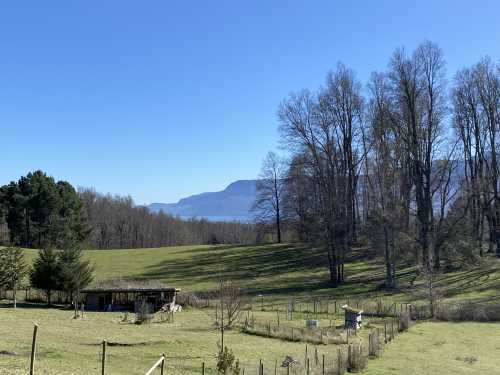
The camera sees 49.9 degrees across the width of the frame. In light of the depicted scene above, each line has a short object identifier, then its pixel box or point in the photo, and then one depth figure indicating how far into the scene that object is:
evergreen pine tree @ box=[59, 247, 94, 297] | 48.75
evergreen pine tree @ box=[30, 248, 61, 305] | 48.78
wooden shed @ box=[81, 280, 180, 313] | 47.34
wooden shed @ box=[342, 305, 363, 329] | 35.28
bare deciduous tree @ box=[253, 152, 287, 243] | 84.75
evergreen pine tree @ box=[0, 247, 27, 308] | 47.66
